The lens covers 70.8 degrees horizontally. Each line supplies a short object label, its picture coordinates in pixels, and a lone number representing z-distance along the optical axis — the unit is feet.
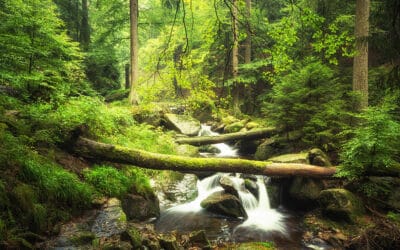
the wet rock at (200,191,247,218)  29.66
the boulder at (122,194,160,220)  25.07
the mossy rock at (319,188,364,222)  25.77
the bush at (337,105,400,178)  24.25
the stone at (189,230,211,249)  21.73
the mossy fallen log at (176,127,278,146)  46.88
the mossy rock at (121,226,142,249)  16.51
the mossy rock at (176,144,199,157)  41.52
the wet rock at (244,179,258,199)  33.88
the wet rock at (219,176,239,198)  32.22
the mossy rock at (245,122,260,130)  52.38
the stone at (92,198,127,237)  17.52
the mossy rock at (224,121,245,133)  53.57
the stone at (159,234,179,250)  18.53
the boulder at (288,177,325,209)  30.50
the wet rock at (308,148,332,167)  30.88
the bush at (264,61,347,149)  33.88
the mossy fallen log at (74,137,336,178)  25.72
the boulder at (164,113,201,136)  52.64
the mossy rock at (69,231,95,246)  15.34
